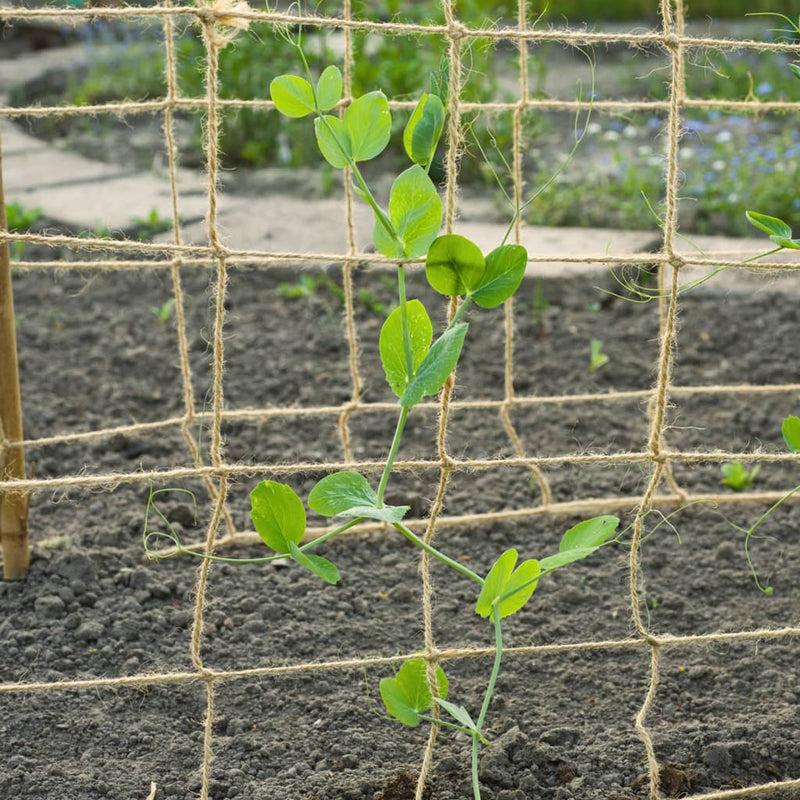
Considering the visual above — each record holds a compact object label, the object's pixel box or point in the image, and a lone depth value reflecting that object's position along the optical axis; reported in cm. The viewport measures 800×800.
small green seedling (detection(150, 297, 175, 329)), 241
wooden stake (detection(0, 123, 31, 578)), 174
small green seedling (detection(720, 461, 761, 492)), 204
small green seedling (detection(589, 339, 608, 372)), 228
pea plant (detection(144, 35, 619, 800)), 153
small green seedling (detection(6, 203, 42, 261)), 268
